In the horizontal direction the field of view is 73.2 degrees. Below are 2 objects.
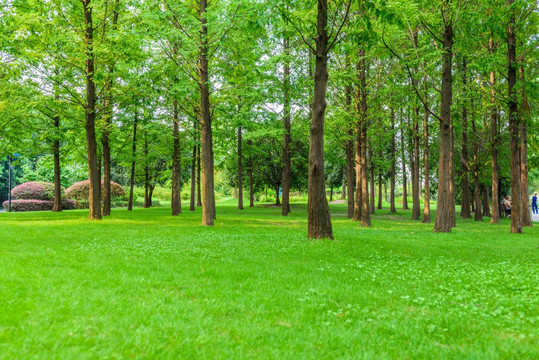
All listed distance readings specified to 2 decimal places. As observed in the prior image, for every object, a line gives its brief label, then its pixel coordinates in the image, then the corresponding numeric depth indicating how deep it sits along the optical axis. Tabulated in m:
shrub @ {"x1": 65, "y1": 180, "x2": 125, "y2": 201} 33.56
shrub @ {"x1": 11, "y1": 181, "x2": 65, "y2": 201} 32.69
